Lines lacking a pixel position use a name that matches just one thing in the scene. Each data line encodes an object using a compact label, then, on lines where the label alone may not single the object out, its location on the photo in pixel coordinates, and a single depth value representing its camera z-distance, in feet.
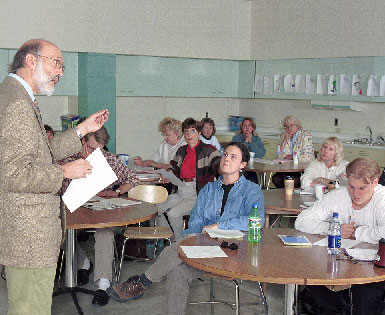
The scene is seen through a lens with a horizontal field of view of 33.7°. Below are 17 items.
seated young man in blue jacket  14.15
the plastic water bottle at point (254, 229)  12.61
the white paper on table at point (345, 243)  12.18
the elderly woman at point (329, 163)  21.48
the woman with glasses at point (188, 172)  21.11
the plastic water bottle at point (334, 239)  11.65
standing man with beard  8.82
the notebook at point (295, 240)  12.32
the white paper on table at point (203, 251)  11.46
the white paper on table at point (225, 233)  12.81
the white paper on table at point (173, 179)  22.01
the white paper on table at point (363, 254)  11.23
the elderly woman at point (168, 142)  25.75
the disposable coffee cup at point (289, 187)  18.58
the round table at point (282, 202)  16.87
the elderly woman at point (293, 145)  27.99
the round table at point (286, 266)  10.23
